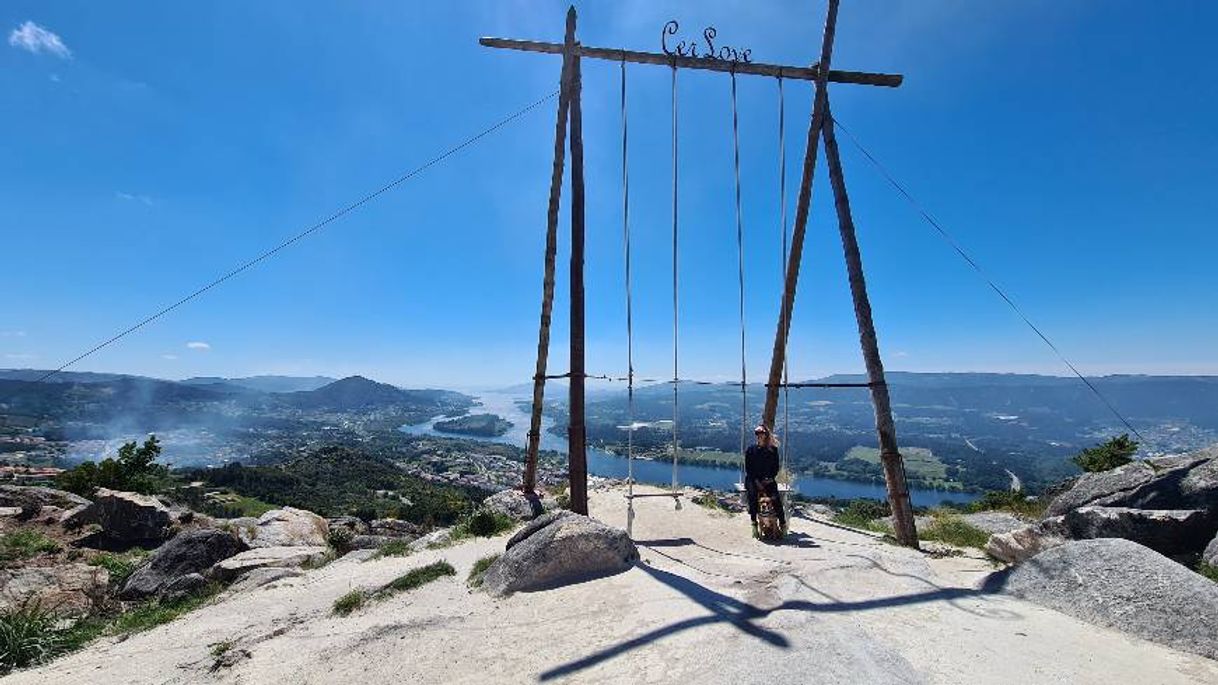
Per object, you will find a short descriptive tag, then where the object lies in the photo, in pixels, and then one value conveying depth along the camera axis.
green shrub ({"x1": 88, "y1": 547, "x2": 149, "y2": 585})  13.14
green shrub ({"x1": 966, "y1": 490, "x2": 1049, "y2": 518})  14.78
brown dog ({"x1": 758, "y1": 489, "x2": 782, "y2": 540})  10.98
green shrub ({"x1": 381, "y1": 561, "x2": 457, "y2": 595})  9.41
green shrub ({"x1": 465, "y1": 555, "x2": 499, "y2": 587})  9.19
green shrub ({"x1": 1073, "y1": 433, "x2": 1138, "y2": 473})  19.31
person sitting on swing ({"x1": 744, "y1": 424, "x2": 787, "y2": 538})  11.16
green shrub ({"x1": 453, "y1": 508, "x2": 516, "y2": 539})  13.52
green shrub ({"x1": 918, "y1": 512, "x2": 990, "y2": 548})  11.27
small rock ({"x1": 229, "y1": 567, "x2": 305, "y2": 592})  11.59
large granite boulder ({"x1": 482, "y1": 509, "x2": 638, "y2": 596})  8.33
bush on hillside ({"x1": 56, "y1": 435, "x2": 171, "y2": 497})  21.67
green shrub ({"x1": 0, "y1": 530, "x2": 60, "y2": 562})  14.21
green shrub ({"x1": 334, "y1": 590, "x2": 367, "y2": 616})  8.63
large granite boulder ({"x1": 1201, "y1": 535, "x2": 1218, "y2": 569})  7.32
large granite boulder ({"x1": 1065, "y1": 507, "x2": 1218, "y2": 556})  7.88
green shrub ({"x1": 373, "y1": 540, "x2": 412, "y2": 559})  12.65
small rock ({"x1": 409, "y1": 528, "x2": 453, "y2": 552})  12.89
